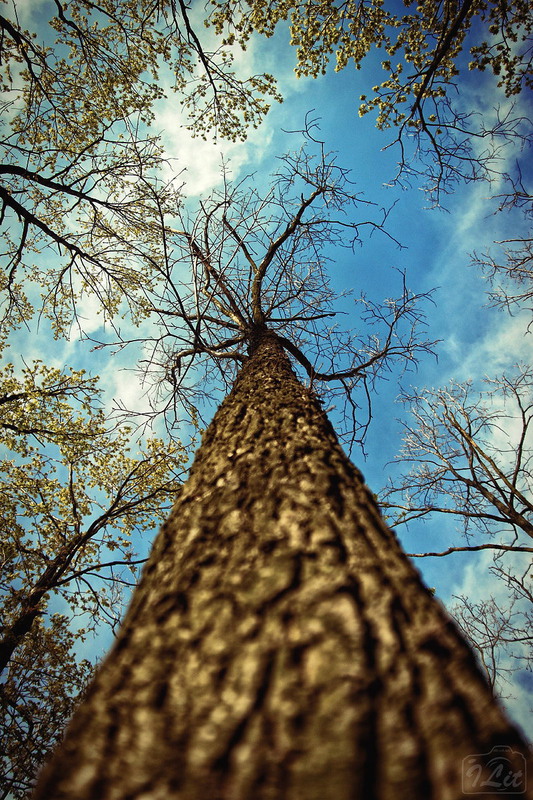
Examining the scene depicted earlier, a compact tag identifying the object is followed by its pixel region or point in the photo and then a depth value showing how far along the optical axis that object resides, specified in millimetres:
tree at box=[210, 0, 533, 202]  3973
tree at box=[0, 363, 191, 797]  4961
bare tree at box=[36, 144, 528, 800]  605
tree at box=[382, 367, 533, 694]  5938
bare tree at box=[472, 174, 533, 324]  5602
